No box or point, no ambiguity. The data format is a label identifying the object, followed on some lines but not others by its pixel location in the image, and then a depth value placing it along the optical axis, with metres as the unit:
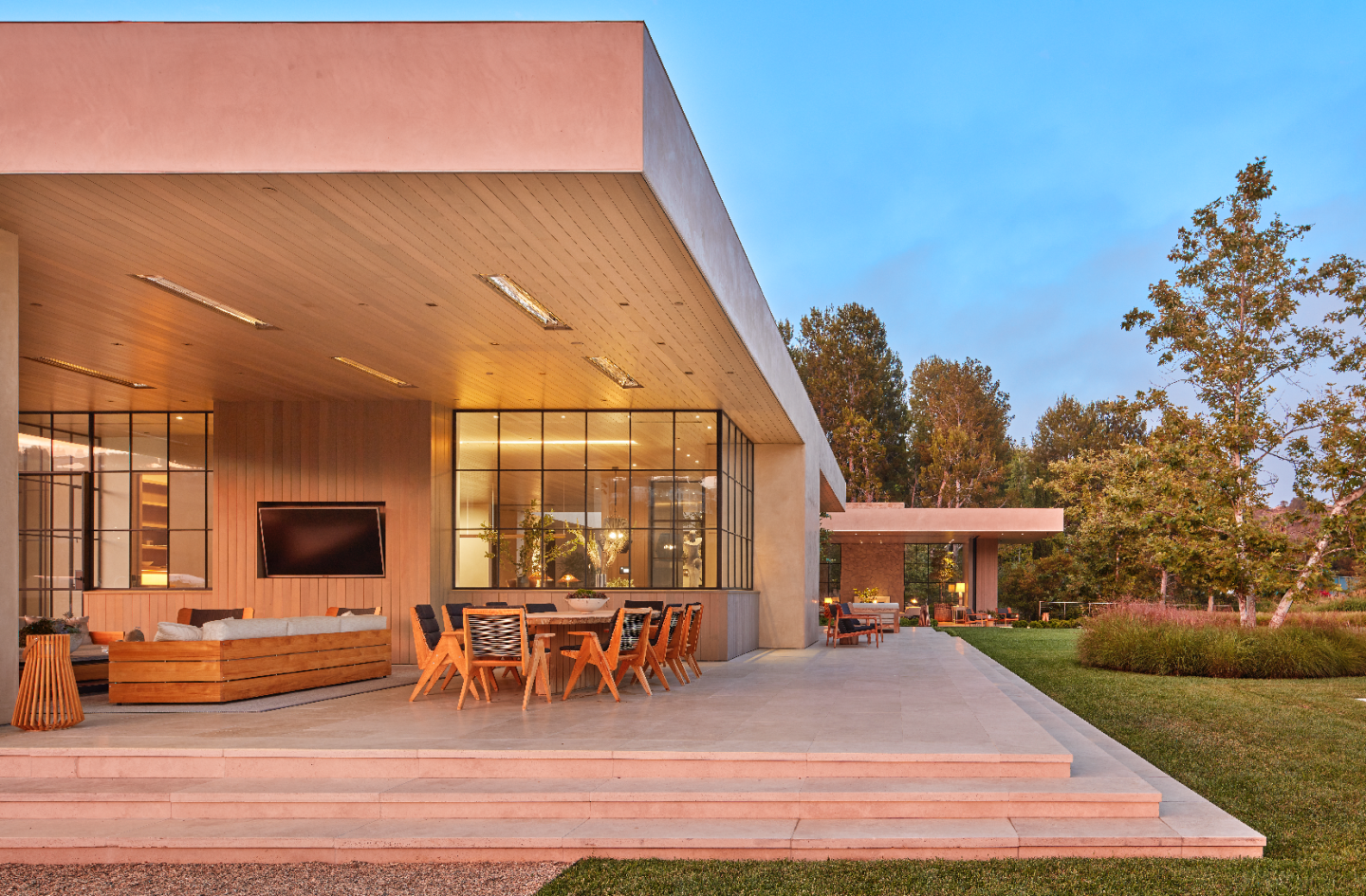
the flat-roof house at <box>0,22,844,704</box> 5.62
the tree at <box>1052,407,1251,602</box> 17.88
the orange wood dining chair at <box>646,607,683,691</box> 9.69
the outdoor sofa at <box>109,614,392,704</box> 8.61
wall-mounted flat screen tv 12.96
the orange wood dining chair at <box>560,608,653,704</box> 8.82
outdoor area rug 8.38
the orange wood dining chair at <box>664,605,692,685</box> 10.35
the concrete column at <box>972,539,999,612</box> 32.69
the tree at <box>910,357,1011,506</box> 43.44
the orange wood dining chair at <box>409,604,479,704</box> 8.93
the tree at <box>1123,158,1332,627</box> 18.67
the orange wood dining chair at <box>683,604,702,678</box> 11.00
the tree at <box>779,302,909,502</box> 40.62
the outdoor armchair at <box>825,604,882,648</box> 17.36
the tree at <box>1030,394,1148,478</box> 47.38
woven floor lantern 6.98
